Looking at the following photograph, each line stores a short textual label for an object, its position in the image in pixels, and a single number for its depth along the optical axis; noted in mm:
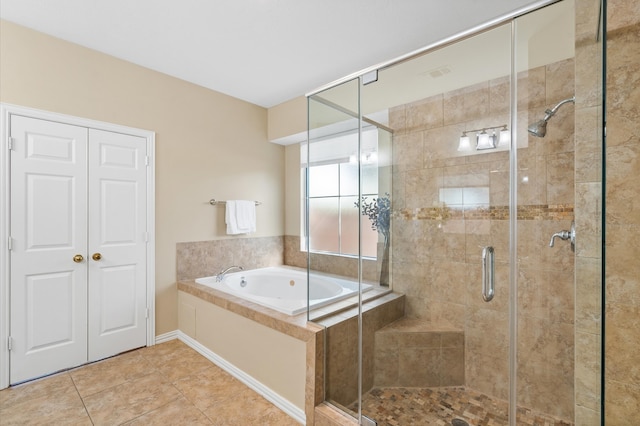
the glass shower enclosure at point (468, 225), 1351
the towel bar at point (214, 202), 3303
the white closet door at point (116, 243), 2516
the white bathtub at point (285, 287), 2081
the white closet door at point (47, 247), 2172
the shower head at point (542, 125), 1638
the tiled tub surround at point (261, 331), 1783
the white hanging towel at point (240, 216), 3369
